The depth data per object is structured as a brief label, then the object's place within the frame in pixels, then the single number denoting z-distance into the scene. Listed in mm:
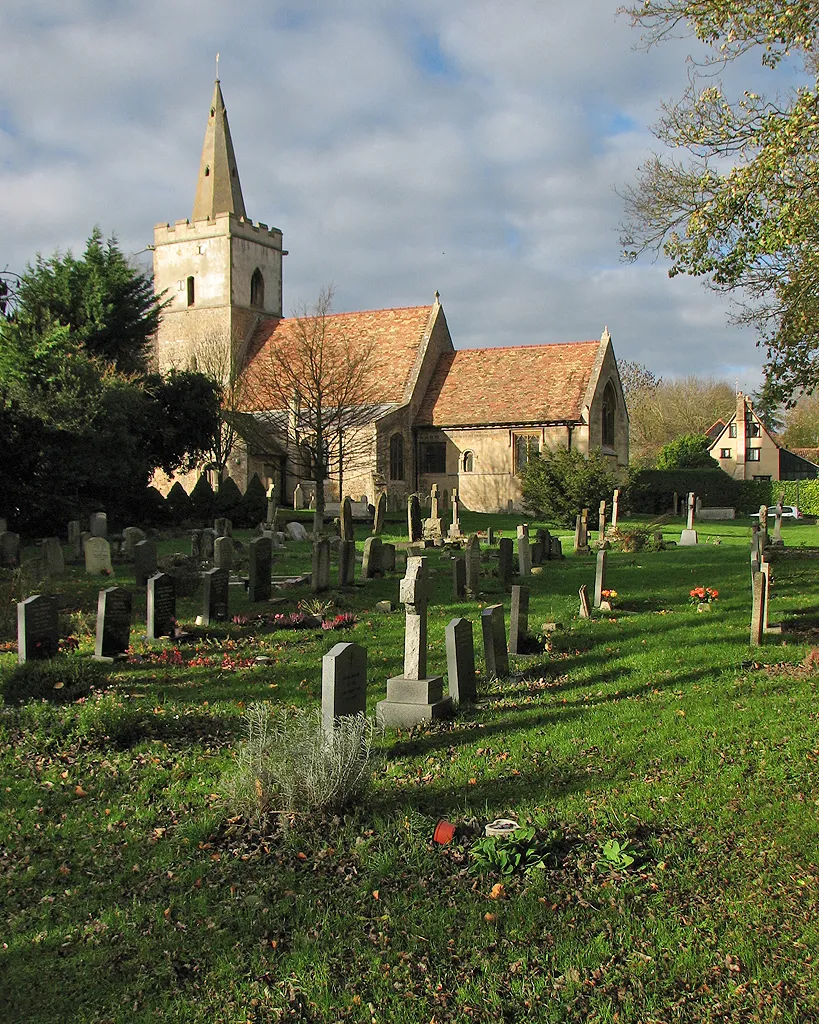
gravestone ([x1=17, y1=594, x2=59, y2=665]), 9477
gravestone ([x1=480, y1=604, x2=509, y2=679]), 8992
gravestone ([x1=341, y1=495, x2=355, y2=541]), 21705
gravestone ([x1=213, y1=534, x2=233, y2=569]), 15555
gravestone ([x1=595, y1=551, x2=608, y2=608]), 12859
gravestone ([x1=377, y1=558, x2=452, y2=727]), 7762
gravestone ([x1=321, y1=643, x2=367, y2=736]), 6996
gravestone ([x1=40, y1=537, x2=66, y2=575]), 16516
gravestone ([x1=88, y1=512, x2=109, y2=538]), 22938
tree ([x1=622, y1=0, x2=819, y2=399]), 9836
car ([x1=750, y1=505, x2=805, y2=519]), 39781
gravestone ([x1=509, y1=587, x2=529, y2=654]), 9875
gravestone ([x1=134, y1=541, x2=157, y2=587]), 14609
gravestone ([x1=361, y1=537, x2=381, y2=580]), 16531
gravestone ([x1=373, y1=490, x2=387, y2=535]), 26150
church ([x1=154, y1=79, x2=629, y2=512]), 39344
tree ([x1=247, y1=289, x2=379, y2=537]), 34875
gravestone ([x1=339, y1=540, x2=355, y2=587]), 15156
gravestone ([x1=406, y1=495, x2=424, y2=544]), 22422
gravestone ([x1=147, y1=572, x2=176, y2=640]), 10852
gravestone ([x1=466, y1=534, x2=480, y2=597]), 14523
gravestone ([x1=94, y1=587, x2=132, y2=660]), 9953
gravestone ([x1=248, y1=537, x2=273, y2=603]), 13688
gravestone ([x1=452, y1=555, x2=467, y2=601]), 14320
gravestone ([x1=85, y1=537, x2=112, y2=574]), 16406
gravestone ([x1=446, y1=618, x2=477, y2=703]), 8188
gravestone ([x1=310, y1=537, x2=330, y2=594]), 14277
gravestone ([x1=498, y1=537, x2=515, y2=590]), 15547
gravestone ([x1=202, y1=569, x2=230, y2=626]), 11836
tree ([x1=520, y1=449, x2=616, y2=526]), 29875
